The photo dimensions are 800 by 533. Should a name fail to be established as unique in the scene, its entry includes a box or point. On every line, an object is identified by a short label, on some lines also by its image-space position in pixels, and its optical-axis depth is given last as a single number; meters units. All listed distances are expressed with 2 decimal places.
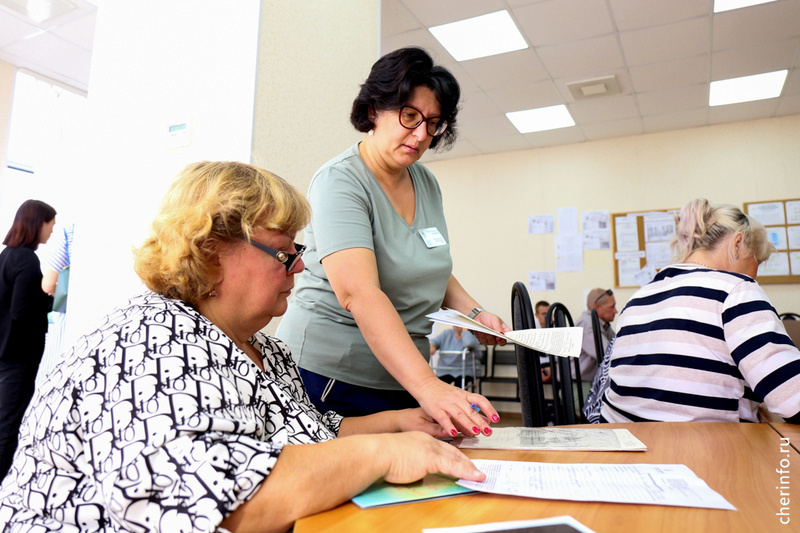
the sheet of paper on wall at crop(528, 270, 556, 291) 6.22
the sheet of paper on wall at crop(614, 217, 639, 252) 5.88
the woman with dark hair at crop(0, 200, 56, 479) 2.67
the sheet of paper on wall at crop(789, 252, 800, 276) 5.29
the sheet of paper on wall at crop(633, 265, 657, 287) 5.77
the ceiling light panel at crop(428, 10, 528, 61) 3.93
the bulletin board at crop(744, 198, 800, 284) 5.29
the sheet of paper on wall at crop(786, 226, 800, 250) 5.29
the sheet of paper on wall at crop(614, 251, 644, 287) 5.86
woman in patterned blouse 0.59
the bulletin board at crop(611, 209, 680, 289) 5.78
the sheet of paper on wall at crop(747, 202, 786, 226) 5.37
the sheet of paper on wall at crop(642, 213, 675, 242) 5.79
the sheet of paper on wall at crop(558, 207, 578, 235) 6.17
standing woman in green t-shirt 1.18
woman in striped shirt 1.22
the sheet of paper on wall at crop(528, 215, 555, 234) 6.30
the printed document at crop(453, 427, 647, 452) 0.95
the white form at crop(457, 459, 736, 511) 0.67
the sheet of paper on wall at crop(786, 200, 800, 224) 5.33
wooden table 0.60
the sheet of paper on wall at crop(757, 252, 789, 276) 5.32
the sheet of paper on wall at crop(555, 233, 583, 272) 6.10
